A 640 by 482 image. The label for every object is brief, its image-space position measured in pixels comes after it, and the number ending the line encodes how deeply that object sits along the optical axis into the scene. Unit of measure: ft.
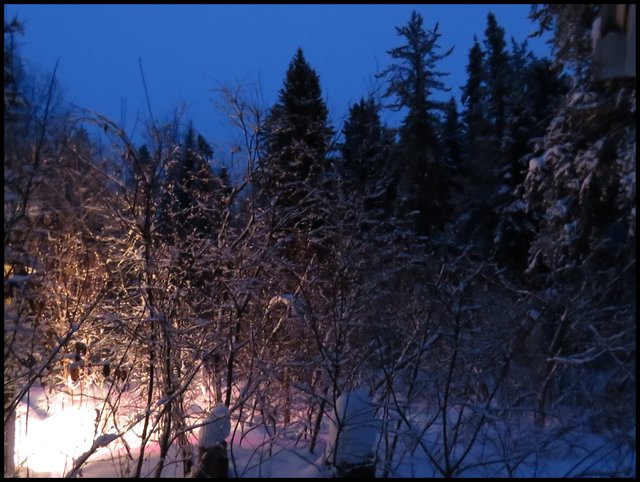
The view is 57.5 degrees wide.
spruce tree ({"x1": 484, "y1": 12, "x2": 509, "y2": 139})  57.77
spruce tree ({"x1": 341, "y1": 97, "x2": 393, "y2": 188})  25.60
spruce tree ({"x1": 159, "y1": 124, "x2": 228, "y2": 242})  23.63
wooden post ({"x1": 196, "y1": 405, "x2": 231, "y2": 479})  17.87
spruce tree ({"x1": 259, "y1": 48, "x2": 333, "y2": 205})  23.41
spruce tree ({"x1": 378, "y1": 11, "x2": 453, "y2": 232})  58.18
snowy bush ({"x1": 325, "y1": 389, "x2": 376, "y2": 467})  16.58
